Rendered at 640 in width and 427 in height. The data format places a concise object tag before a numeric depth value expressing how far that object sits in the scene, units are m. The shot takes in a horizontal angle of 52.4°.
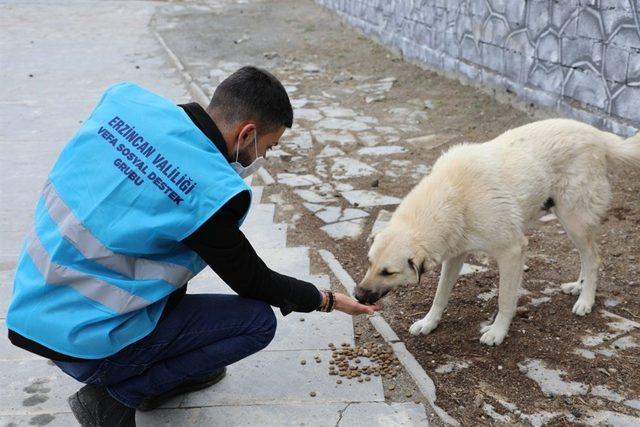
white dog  3.94
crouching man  2.74
